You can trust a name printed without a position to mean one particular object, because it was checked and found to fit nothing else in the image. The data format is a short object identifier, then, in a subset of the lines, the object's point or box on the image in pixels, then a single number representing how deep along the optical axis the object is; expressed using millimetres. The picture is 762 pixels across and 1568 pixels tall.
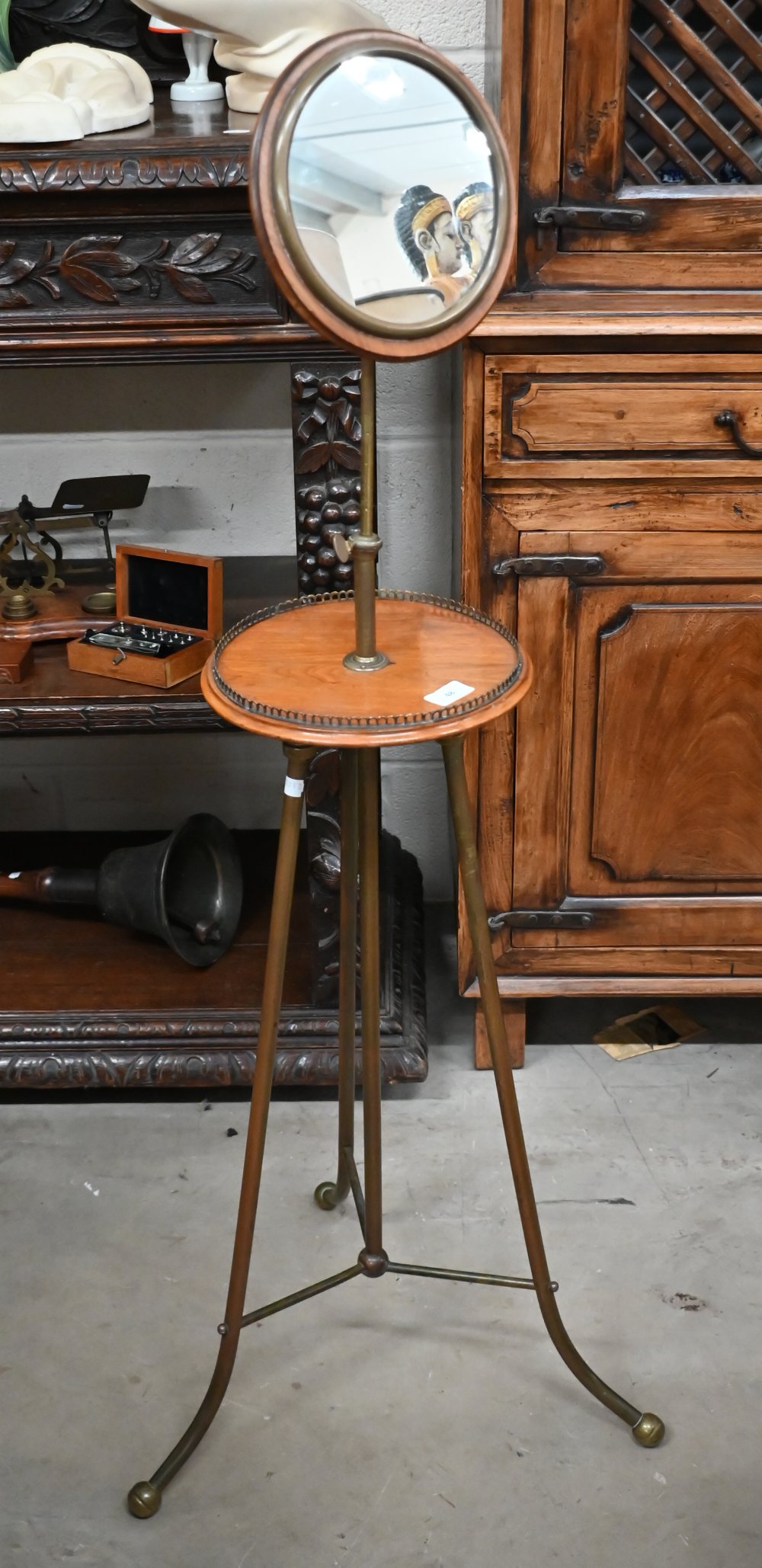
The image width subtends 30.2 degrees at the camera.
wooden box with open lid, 2076
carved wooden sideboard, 1750
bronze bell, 2314
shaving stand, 1312
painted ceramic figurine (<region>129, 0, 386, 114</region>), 1738
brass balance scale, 2170
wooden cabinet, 1809
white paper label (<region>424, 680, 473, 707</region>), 1326
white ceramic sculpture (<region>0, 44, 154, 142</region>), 1737
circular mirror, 1191
